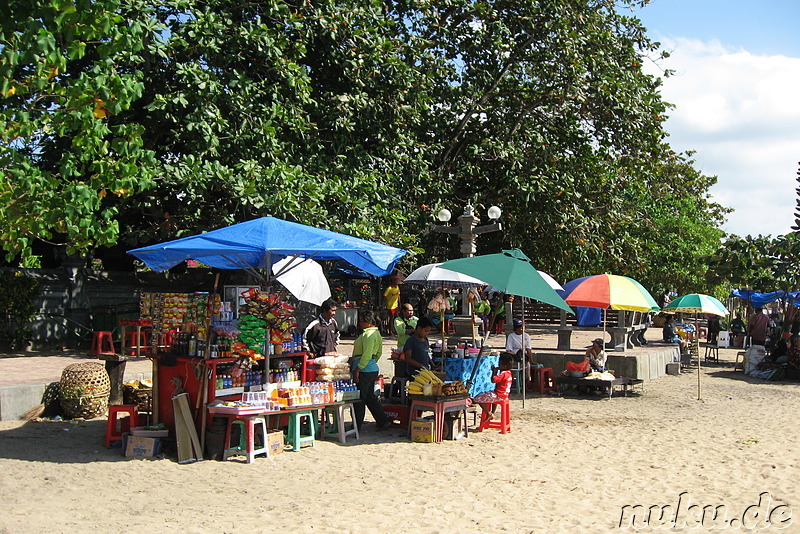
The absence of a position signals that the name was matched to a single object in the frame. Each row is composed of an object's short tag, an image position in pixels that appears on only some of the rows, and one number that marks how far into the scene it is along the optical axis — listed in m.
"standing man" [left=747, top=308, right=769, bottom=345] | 21.12
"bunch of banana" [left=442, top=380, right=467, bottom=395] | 9.55
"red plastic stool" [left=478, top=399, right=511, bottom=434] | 10.03
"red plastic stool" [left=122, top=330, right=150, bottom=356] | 15.44
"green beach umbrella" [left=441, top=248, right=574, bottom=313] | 9.84
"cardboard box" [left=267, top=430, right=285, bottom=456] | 8.47
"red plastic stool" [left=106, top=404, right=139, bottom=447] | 8.63
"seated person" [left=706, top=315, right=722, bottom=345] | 24.33
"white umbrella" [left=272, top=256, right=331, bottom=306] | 14.34
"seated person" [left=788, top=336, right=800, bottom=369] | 16.86
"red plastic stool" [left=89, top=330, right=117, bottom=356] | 15.23
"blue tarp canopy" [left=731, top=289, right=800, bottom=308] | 23.95
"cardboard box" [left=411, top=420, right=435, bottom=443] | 9.36
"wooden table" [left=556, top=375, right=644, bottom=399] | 13.51
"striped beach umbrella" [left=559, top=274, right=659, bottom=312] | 12.64
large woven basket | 10.32
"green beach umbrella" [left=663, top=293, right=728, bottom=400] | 15.82
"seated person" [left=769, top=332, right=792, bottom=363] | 17.45
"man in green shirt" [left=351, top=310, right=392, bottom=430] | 9.63
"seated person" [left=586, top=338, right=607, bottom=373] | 14.15
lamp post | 16.23
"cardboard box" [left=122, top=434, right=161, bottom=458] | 8.23
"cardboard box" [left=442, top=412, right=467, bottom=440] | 9.62
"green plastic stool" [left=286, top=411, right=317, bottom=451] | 8.77
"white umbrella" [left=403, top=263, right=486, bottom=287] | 12.53
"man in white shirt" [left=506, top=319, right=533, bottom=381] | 13.71
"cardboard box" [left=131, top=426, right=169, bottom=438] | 8.34
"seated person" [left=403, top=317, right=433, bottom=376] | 9.98
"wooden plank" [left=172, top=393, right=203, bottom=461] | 8.18
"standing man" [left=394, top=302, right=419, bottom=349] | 12.11
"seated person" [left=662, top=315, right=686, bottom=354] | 21.64
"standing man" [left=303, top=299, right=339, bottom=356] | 10.81
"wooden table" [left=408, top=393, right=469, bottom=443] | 9.40
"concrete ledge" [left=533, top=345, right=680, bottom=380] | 15.52
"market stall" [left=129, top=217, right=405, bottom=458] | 8.31
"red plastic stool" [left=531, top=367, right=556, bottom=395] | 14.12
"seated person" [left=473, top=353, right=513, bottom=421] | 10.09
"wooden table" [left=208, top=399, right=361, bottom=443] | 8.15
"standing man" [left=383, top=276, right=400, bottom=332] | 20.88
